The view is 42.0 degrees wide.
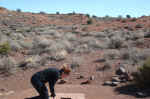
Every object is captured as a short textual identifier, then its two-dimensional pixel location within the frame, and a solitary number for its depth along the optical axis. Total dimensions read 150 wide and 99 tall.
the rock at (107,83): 8.74
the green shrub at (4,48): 14.57
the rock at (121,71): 9.64
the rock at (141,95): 6.84
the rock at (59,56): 13.42
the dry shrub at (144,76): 7.70
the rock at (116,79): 8.93
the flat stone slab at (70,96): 6.91
